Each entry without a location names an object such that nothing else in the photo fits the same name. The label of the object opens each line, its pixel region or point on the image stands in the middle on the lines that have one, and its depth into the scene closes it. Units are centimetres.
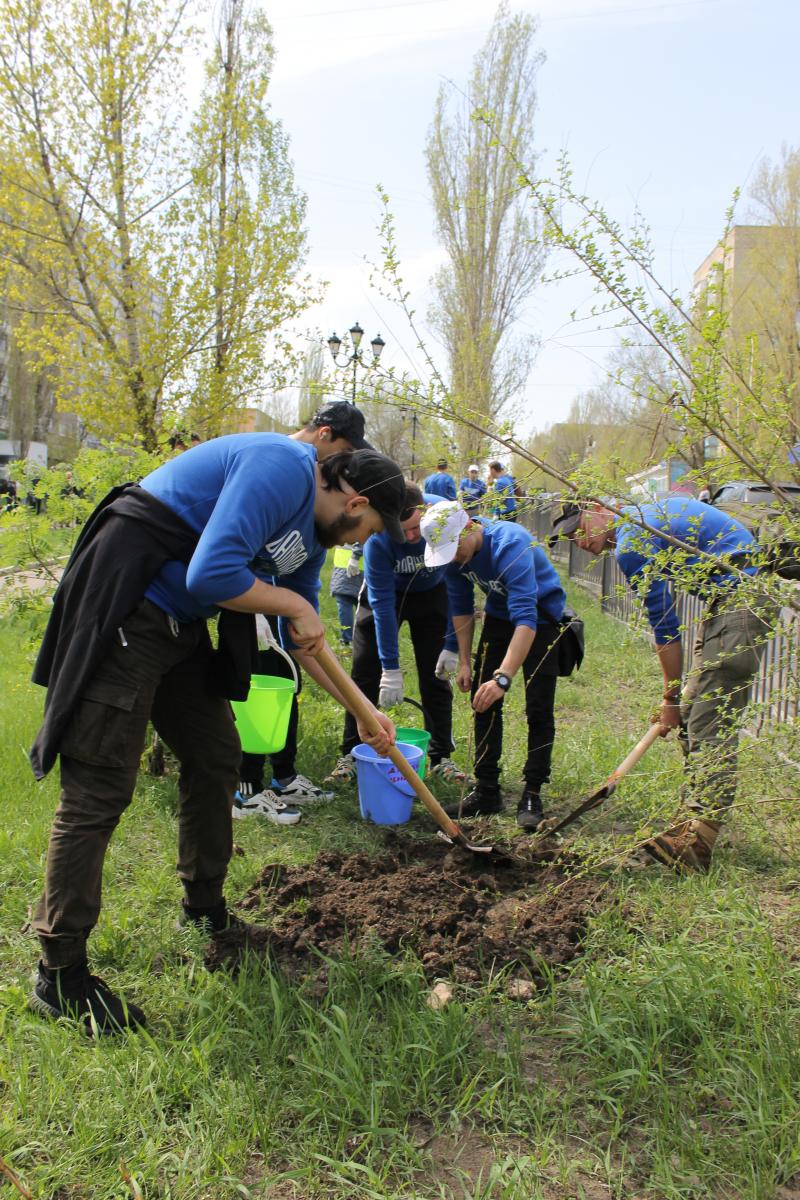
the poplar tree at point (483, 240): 1911
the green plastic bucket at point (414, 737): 413
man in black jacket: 213
